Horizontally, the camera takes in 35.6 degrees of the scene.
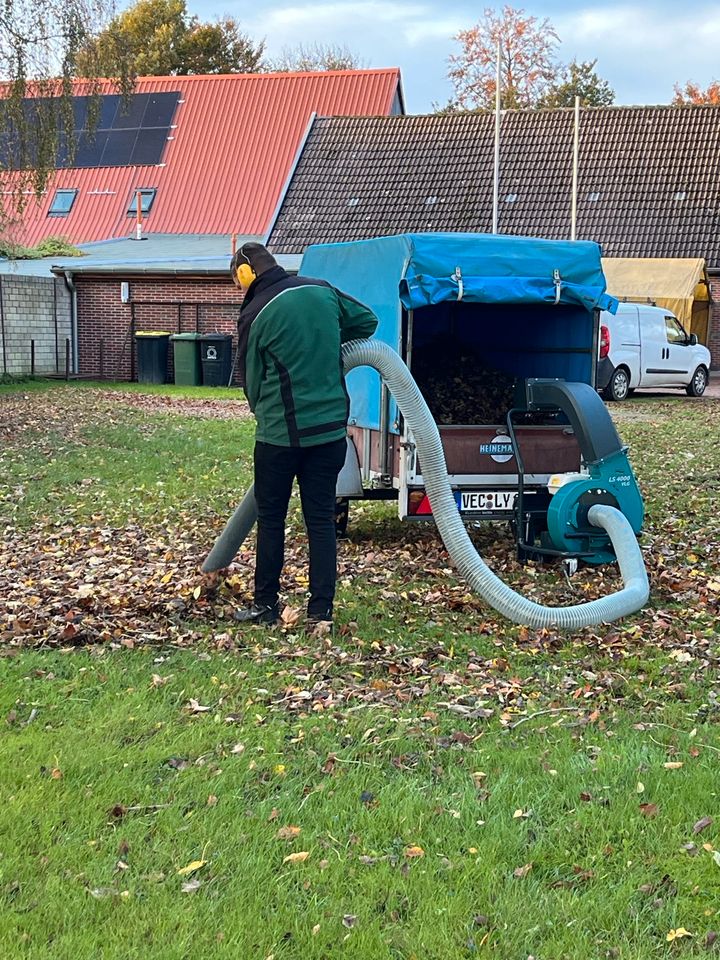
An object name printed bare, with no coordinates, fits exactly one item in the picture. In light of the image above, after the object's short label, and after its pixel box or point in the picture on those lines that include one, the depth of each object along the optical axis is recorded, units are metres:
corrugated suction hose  6.29
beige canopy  27.72
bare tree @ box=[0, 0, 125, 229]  17.94
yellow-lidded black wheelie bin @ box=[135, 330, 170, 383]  27.42
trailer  7.89
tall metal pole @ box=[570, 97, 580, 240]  31.47
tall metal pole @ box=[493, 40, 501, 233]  32.04
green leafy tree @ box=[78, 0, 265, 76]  54.03
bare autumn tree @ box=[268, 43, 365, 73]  59.75
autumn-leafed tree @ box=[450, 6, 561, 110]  52.41
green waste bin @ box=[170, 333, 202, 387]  26.70
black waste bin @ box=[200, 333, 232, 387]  26.55
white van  22.91
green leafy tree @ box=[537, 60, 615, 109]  55.03
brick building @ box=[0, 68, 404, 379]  37.56
